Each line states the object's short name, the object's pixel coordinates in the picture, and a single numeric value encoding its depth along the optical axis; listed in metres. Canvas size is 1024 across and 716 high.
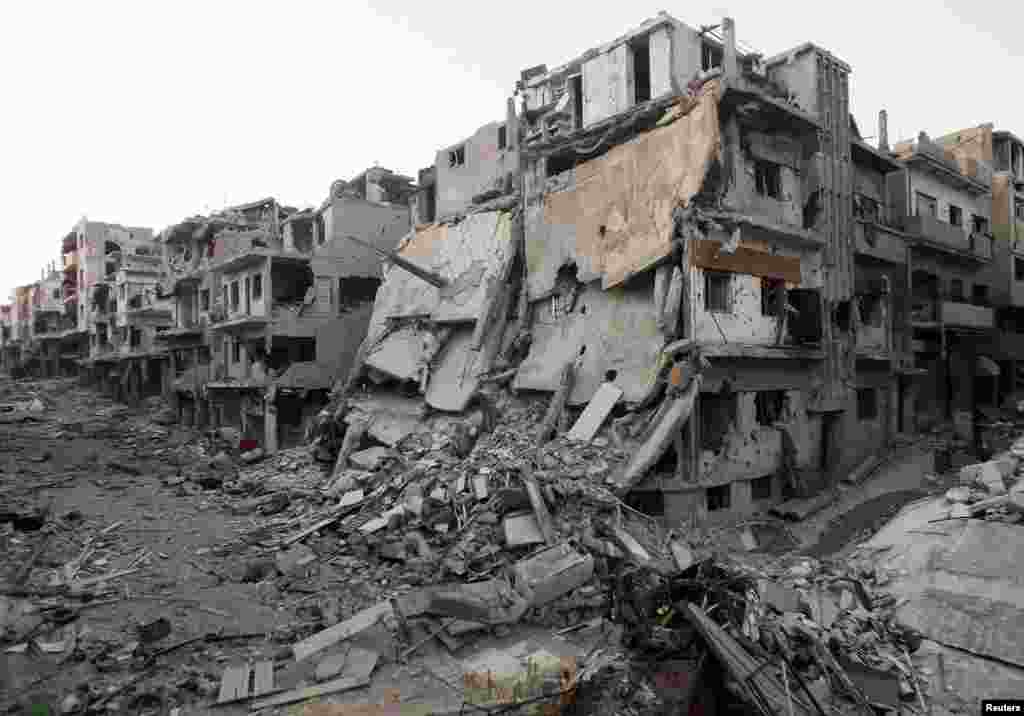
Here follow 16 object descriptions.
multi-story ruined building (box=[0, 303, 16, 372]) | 60.78
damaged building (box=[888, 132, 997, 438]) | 23.28
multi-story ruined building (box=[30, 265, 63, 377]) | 52.84
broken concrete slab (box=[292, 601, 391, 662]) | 8.71
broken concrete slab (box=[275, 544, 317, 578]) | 12.02
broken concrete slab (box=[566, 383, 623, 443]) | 14.40
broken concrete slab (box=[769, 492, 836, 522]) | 15.80
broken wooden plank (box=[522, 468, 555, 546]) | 11.25
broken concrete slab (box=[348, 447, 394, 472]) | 17.34
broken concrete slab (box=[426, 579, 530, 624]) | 9.04
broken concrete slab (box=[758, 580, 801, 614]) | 9.66
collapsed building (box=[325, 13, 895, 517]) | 14.80
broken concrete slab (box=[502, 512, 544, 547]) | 11.26
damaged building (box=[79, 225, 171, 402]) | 39.66
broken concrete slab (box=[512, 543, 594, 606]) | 9.54
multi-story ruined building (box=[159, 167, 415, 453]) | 25.92
